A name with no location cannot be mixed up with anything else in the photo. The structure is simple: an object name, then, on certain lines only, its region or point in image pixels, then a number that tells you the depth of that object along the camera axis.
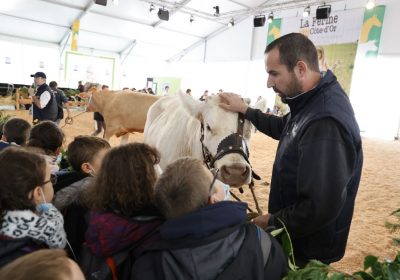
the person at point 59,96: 8.31
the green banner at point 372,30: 13.87
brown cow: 5.66
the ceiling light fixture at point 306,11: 13.82
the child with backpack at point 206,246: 1.00
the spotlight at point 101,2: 12.75
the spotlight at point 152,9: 15.42
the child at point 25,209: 1.14
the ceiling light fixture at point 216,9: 17.08
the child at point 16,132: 2.60
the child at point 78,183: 1.46
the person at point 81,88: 15.43
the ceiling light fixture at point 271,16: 15.67
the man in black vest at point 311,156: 1.25
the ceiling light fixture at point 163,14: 15.53
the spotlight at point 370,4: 12.16
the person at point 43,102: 5.74
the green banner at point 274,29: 17.33
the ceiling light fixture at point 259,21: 15.51
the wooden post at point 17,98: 12.73
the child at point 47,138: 2.21
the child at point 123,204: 1.19
